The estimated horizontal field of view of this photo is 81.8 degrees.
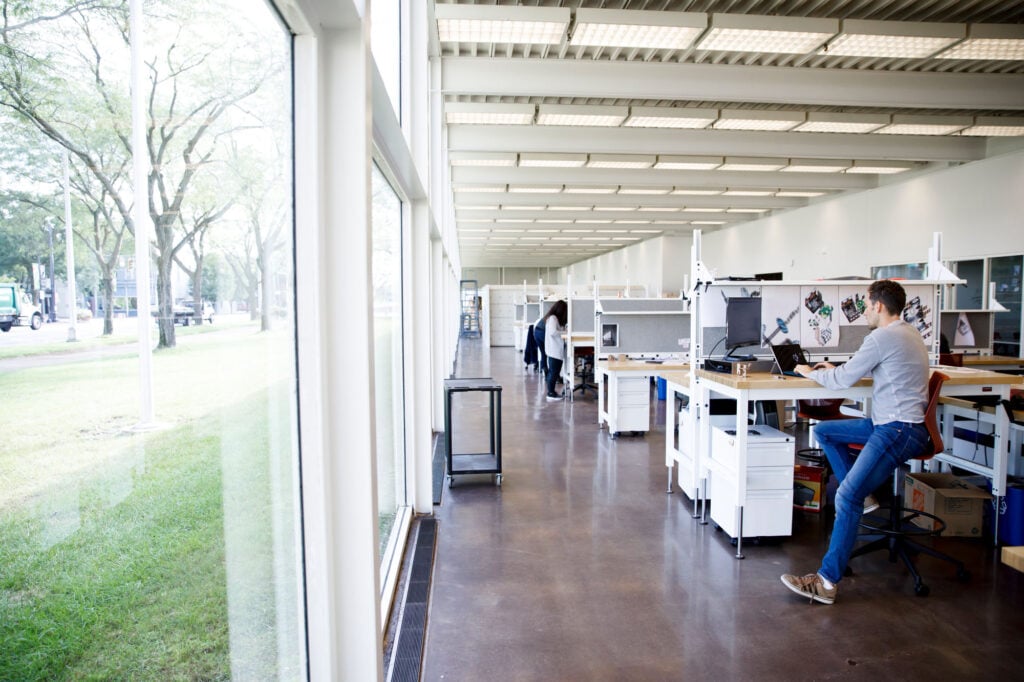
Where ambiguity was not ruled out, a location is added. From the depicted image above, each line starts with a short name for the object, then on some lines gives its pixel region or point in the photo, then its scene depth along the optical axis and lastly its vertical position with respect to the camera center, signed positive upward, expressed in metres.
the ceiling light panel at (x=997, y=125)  6.38 +2.02
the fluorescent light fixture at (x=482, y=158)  7.55 +2.03
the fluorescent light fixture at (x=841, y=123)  6.20 +2.02
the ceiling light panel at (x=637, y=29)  4.16 +2.06
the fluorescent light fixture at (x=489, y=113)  5.88 +2.03
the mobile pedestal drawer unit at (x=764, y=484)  2.97 -0.87
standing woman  7.32 -0.29
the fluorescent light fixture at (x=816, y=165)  8.25 +2.08
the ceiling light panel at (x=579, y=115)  5.78 +1.98
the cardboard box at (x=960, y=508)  3.06 -1.02
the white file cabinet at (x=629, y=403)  5.39 -0.82
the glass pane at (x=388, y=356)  2.62 -0.21
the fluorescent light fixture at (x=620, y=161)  7.99 +2.09
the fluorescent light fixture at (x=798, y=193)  9.88 +2.06
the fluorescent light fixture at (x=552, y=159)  7.75 +2.06
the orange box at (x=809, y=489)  3.46 -1.03
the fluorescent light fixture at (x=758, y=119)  6.11 +2.03
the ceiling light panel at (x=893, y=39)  4.32 +2.05
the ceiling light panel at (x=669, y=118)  5.91 +2.01
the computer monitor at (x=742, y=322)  3.62 -0.05
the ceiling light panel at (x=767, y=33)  4.20 +2.03
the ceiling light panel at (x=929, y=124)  6.32 +2.03
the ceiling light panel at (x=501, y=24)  4.05 +2.04
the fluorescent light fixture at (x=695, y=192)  9.91 +2.09
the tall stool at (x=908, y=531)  2.56 -1.06
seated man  2.45 -0.46
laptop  3.14 -0.24
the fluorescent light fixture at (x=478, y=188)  9.35 +2.03
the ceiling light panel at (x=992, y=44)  4.40 +2.05
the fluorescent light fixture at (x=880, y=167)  8.31 +2.07
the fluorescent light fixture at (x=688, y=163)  7.83 +2.04
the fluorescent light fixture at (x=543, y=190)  9.55 +2.08
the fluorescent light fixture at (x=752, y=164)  8.12 +2.08
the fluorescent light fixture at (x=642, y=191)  9.82 +2.10
